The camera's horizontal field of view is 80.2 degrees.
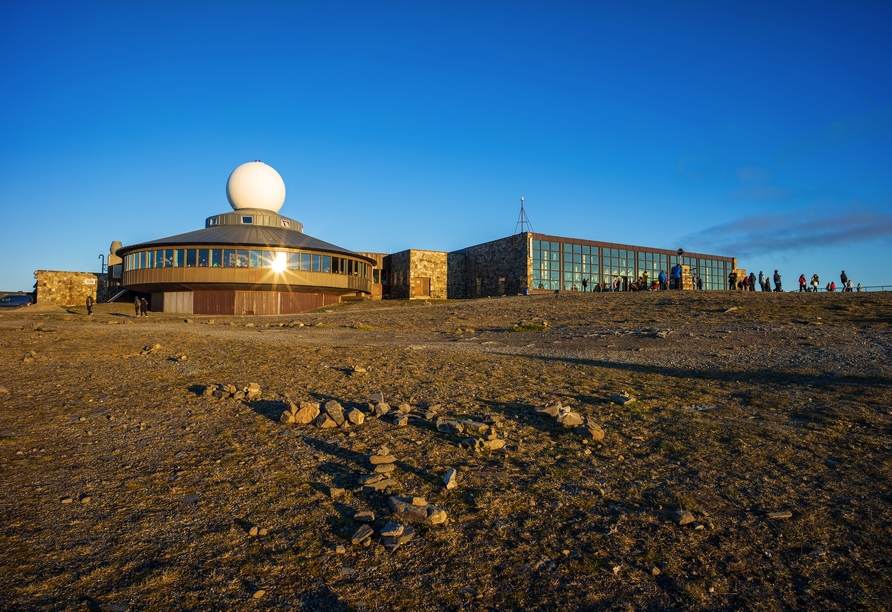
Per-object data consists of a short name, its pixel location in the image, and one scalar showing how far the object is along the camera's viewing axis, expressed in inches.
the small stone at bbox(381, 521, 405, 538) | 150.8
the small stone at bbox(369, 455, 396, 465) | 202.2
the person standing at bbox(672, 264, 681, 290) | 1393.6
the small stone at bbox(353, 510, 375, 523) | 161.3
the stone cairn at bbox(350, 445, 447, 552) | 150.7
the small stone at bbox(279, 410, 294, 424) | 252.1
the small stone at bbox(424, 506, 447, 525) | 159.5
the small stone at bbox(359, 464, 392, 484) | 185.5
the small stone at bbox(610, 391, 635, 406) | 295.4
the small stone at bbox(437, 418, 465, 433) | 239.5
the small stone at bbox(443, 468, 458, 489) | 184.5
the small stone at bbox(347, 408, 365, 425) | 250.7
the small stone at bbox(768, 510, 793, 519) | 168.6
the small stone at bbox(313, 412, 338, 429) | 246.8
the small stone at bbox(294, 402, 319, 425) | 253.1
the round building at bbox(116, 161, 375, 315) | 1529.3
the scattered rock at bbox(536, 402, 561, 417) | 266.2
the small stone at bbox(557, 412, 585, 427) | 252.2
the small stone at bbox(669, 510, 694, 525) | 163.2
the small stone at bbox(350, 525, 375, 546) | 150.3
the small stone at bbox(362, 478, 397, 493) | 181.8
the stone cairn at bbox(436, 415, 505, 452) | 223.8
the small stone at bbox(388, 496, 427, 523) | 160.9
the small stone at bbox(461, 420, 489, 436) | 240.7
